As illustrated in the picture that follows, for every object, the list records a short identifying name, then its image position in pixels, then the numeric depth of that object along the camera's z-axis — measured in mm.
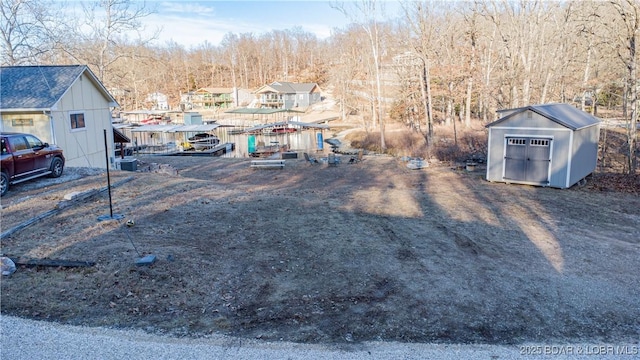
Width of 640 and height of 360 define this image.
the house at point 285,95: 74188
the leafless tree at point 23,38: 23547
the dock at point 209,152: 34219
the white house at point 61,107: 16859
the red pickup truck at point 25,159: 11430
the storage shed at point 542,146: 15719
